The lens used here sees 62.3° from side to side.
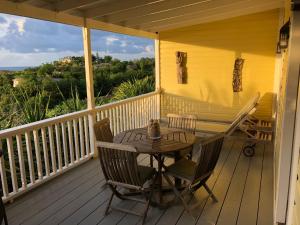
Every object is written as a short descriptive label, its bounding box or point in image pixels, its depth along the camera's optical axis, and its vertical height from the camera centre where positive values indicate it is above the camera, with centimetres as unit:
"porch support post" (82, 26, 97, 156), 425 -13
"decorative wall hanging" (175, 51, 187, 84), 650 +3
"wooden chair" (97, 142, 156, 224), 249 -104
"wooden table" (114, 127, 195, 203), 283 -91
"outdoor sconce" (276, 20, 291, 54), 268 +34
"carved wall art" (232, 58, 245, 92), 584 -20
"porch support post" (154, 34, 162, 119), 680 -13
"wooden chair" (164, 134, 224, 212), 258 -118
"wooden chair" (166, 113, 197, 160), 399 -89
